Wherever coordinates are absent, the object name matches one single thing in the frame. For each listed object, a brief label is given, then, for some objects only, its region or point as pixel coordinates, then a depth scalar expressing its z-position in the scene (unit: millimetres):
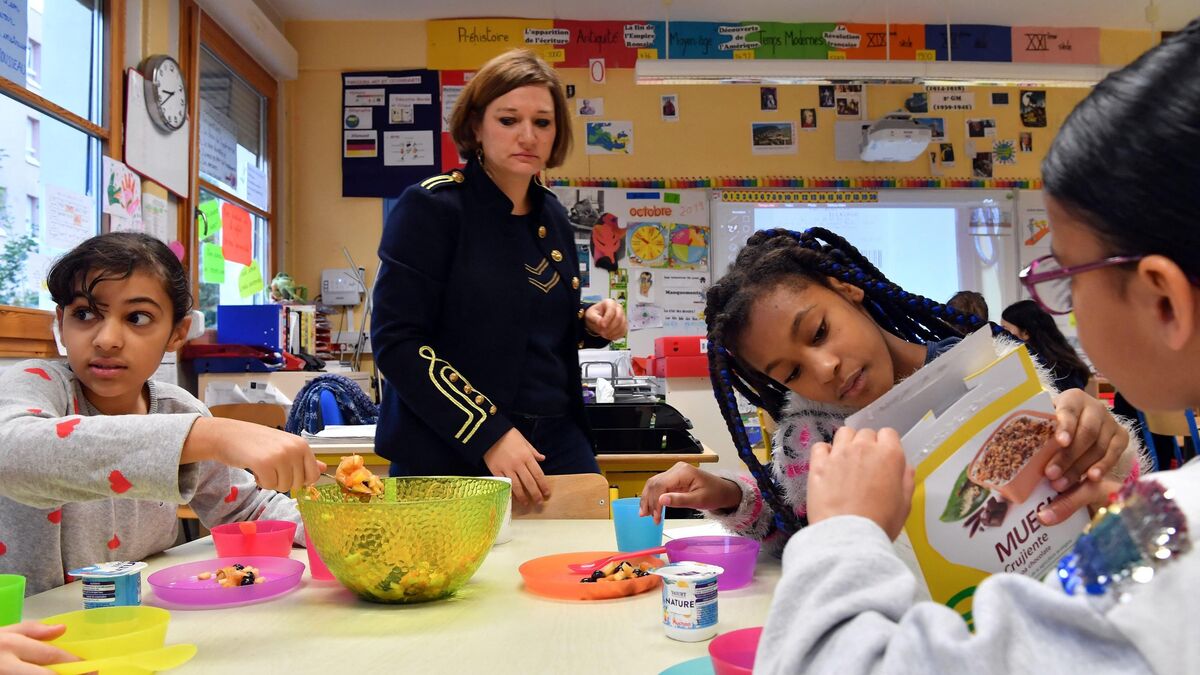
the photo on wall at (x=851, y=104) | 5043
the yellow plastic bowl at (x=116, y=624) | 712
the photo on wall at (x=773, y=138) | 5031
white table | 698
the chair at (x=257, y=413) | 2799
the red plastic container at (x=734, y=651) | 604
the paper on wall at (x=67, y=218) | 2768
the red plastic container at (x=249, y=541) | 1098
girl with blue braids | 1213
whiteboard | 5043
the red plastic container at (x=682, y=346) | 3201
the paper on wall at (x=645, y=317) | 4945
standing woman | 1475
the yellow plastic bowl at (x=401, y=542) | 860
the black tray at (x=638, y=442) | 2482
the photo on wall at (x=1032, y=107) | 5145
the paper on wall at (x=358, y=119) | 4855
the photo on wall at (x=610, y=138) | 4957
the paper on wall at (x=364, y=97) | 4867
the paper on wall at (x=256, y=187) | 4492
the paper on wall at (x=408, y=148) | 4855
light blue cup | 1146
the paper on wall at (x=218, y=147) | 3992
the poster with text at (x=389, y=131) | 4852
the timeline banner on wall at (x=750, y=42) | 4930
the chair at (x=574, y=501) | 1493
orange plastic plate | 910
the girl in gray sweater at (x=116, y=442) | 887
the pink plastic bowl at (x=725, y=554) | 964
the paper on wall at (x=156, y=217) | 3326
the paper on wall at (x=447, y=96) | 4867
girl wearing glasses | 424
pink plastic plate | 893
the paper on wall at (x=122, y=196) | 3080
